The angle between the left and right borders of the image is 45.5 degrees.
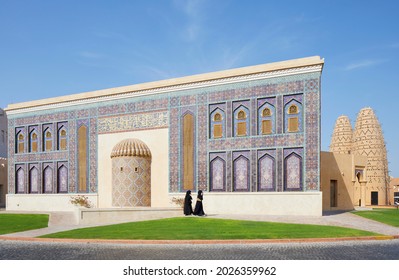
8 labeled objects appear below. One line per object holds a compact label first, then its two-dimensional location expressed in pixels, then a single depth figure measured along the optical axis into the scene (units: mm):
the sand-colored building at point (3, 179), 47788
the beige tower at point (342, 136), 61562
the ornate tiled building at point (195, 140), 25844
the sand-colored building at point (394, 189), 67000
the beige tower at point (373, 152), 57375
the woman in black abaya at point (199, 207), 24641
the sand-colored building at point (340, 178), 32812
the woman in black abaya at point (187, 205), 25078
